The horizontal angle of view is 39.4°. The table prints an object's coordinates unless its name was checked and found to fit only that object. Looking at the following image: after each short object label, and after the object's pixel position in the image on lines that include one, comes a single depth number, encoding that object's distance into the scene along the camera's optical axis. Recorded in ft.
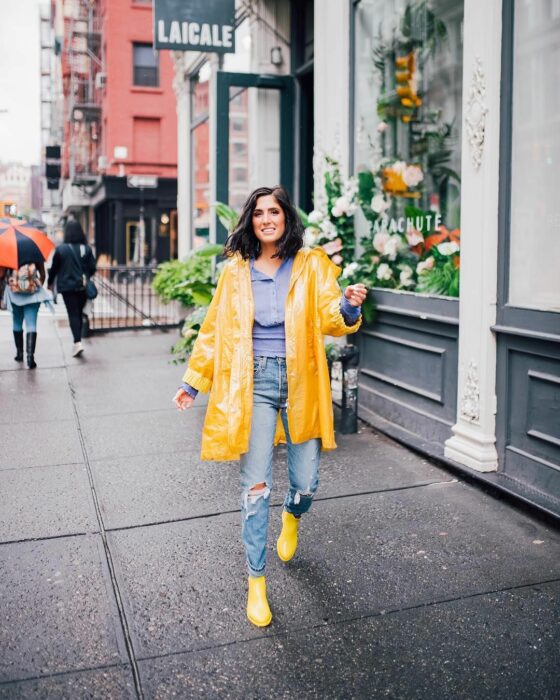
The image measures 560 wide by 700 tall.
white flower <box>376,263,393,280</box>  22.71
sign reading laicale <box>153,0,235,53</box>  30.32
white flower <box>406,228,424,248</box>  21.97
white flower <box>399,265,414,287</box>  21.99
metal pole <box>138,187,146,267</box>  115.85
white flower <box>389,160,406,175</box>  23.21
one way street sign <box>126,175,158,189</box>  104.40
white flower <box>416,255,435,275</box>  21.01
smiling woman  11.28
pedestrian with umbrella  29.63
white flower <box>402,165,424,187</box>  22.34
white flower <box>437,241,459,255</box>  19.70
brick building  115.55
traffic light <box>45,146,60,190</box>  125.18
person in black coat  35.83
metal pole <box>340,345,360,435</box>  21.30
